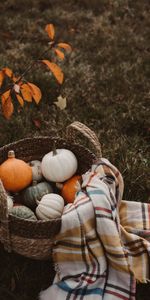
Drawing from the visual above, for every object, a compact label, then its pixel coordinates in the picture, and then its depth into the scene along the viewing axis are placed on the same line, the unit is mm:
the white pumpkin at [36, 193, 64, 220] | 2777
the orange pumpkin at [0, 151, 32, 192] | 2969
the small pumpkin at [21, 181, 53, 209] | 2990
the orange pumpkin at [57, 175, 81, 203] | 3045
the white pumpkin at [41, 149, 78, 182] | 3031
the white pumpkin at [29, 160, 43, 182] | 3166
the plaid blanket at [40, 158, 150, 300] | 2539
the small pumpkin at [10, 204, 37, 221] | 2725
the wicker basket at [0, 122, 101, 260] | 2508
